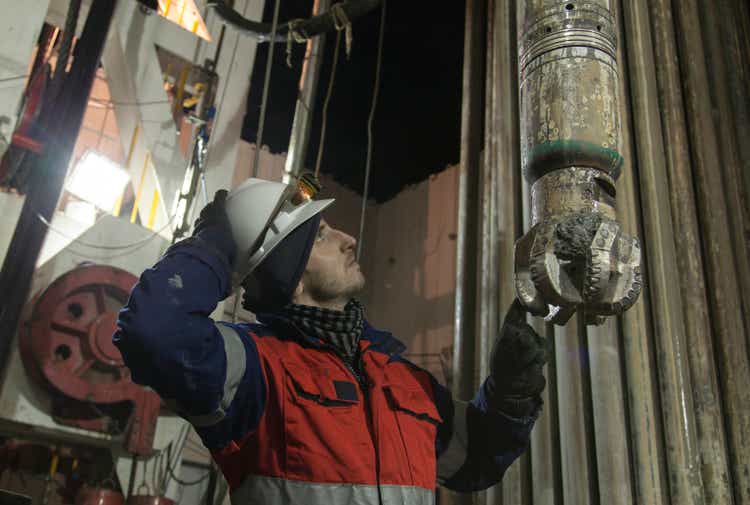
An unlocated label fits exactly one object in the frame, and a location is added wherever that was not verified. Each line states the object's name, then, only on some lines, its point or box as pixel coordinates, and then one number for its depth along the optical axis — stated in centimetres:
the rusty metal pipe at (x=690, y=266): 193
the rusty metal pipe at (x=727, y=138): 245
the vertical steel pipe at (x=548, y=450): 196
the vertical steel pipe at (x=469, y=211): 268
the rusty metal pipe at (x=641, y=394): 178
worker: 122
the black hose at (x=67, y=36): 364
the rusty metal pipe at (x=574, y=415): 186
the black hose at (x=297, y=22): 342
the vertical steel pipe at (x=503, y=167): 241
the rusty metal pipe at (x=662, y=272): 183
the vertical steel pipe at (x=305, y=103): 323
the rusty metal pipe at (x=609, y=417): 178
